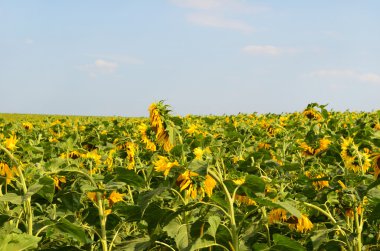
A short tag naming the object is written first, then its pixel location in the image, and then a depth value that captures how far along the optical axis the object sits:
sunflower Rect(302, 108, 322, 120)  8.48
